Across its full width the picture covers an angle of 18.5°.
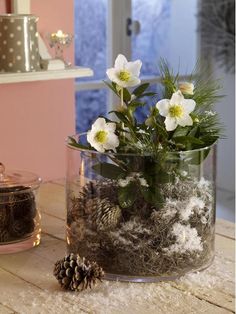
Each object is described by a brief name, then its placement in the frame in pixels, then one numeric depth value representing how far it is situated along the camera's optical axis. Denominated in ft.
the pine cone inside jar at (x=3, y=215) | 4.09
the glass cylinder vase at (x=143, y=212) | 3.58
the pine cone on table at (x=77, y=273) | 3.56
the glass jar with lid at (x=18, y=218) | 4.11
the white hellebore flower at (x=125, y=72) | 3.70
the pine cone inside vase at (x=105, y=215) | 3.60
